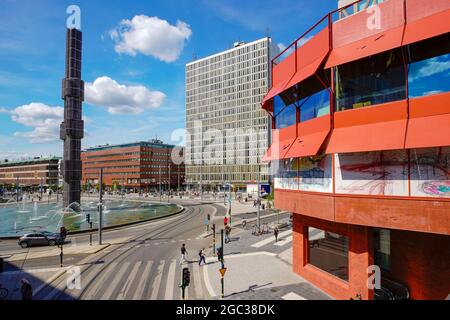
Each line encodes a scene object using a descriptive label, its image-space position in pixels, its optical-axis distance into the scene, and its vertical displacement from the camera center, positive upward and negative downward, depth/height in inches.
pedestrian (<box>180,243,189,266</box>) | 805.1 -256.3
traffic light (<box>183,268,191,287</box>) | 522.9 -210.8
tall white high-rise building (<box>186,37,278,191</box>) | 4242.1 +868.2
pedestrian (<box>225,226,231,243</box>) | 1125.7 -290.2
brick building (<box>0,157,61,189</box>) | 5969.5 -83.0
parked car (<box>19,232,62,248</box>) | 1045.2 -277.8
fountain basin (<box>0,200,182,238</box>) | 1415.4 -321.1
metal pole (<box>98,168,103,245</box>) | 1026.8 -231.6
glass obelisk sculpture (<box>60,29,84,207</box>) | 2046.0 +351.0
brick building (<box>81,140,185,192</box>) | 4842.5 +36.1
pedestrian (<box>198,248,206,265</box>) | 817.7 -272.4
